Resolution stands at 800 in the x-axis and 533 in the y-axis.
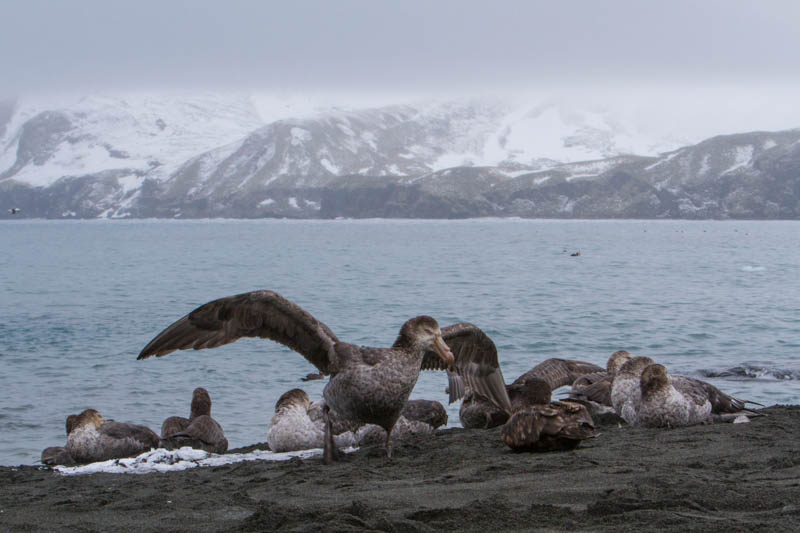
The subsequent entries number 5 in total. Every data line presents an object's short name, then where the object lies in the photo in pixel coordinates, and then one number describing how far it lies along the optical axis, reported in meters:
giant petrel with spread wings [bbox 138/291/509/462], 7.91
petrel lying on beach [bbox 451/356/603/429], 11.05
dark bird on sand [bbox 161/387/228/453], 11.09
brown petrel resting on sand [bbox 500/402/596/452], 8.22
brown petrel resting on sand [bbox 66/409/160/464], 10.70
